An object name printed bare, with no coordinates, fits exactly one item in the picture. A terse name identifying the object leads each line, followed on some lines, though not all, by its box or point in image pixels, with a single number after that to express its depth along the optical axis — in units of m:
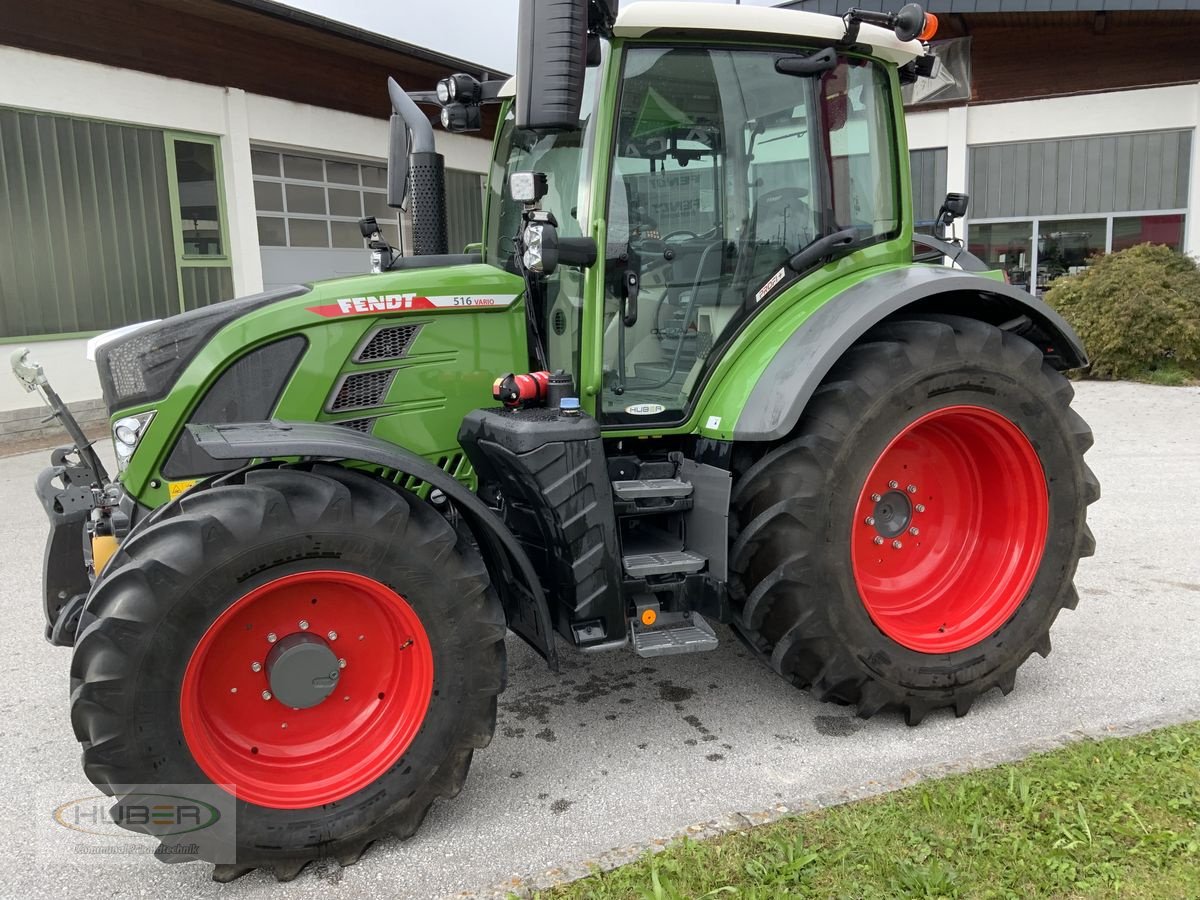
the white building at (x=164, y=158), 8.50
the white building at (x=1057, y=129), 13.15
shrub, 10.99
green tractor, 2.37
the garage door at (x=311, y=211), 10.84
